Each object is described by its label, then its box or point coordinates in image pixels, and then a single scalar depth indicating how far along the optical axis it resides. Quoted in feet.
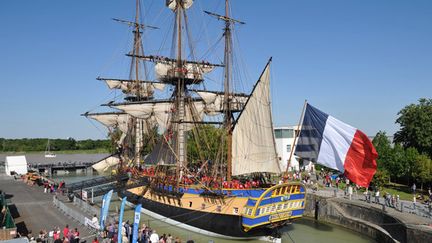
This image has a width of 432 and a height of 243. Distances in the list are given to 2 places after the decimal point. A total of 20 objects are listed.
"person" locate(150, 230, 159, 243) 59.55
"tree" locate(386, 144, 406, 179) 139.74
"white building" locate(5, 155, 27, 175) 181.06
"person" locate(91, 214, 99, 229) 67.69
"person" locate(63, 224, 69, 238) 59.30
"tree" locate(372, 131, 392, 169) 147.10
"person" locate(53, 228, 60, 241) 59.16
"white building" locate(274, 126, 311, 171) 200.75
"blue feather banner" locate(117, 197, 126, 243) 57.11
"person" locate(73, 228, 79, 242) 58.52
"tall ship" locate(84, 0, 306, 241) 82.94
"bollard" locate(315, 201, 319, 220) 110.73
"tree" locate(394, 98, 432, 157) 154.10
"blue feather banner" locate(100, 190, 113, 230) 68.36
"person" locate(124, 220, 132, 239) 65.10
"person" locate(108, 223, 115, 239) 63.36
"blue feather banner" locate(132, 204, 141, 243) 55.18
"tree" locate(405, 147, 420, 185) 131.44
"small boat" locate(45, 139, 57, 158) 392.88
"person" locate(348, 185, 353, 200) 105.50
